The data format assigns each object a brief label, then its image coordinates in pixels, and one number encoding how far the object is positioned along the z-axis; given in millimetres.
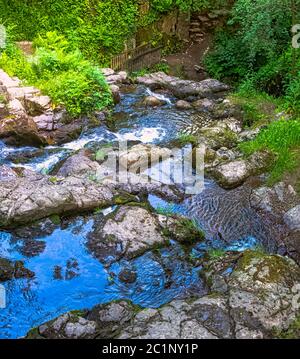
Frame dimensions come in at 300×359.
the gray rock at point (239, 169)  8680
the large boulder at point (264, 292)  4957
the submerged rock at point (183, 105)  12902
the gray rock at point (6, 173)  8163
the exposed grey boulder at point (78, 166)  8750
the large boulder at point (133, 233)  6464
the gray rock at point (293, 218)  7145
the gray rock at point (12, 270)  5977
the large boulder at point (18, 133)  10039
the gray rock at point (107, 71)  14216
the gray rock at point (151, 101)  12911
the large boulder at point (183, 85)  13836
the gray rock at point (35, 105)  11109
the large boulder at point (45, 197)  6848
